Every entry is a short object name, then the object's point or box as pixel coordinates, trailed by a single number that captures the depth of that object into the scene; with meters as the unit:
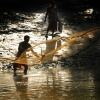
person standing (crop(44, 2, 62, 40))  21.67
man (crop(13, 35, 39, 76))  15.02
